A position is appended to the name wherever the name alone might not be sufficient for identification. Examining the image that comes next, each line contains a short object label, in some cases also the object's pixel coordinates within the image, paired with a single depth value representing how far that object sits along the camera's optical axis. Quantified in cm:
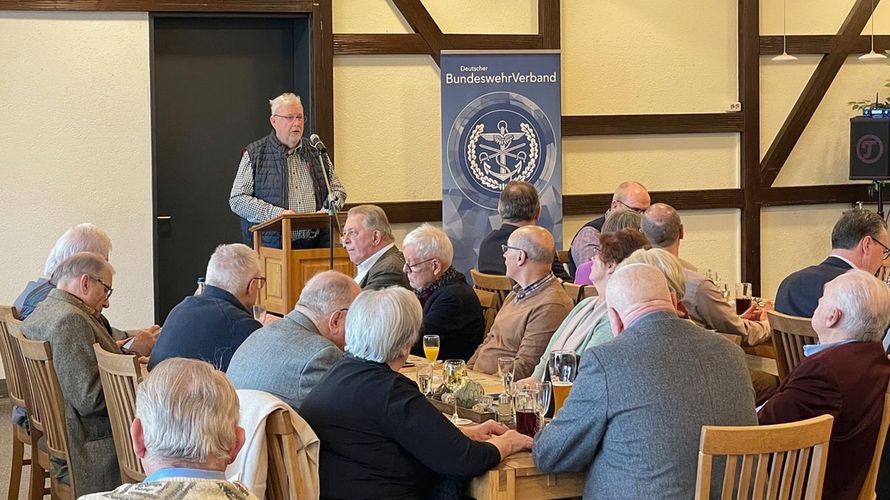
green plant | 993
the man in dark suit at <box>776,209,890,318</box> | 545
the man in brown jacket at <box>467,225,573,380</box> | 499
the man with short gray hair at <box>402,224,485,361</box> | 561
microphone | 651
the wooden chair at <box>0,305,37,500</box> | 500
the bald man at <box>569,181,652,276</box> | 702
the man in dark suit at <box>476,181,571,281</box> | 706
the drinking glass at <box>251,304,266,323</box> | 526
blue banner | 860
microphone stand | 650
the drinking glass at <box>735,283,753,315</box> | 620
